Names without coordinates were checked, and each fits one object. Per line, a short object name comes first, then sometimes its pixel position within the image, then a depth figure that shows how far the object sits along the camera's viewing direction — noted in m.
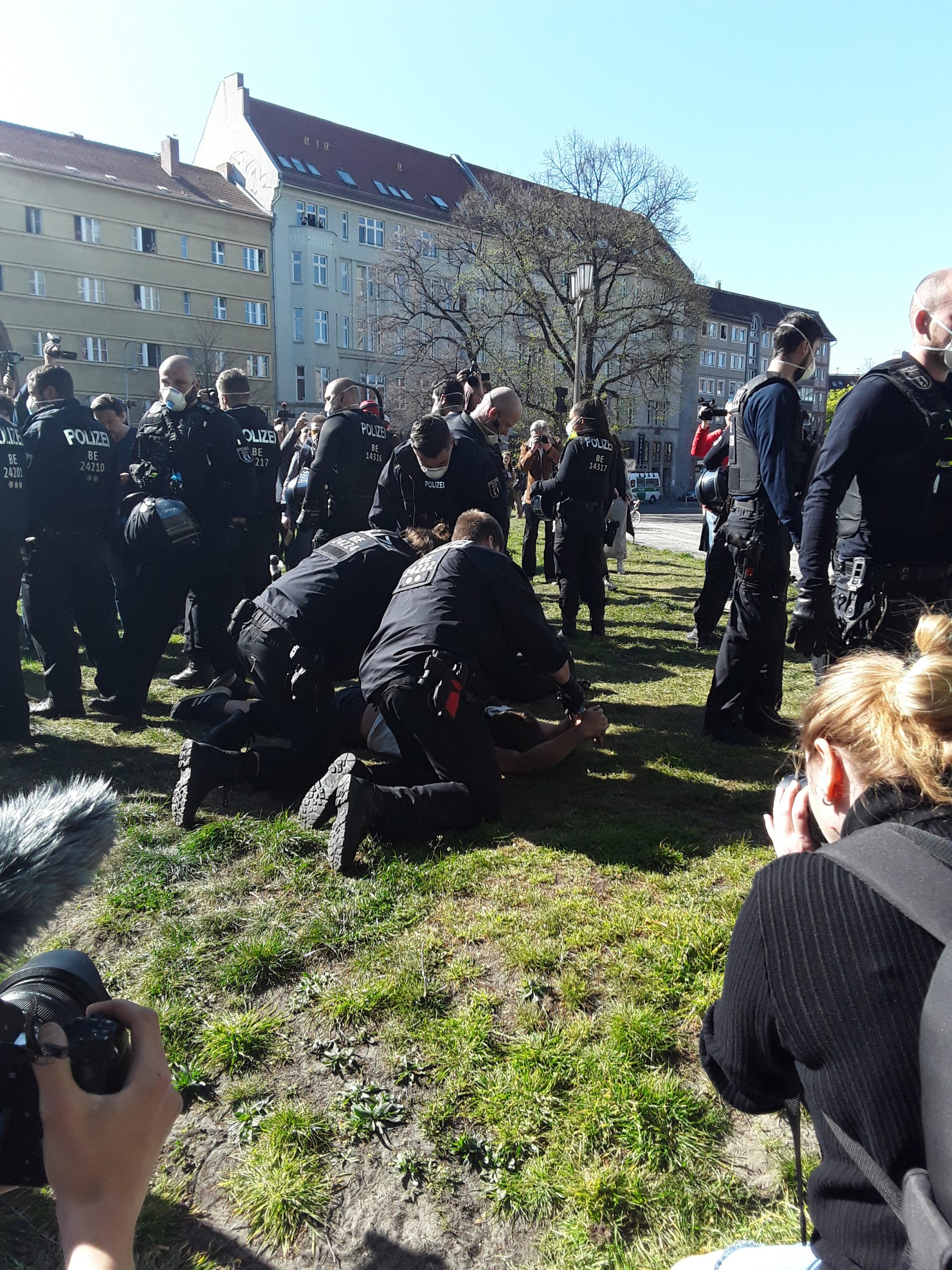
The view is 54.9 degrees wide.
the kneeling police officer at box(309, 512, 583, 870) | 3.78
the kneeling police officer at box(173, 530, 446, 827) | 4.39
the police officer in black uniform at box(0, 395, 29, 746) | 5.32
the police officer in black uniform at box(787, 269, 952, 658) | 3.59
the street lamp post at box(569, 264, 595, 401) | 15.38
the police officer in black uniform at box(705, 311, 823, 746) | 4.84
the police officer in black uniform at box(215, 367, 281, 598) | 7.89
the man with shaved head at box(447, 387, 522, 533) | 7.05
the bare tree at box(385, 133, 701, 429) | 37.22
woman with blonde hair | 1.12
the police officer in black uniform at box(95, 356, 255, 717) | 6.10
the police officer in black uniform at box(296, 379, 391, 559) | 7.53
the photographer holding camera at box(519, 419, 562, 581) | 11.21
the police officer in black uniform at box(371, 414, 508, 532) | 6.39
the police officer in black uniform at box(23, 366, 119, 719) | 5.90
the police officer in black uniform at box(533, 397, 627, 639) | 7.86
